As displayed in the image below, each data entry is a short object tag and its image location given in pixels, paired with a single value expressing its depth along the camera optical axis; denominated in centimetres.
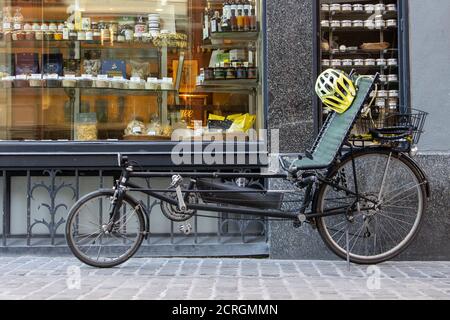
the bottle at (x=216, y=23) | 730
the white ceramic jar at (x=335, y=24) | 668
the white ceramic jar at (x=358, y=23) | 673
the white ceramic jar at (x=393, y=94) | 665
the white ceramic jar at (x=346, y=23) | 670
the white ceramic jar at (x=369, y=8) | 671
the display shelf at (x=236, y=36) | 709
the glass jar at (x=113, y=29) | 742
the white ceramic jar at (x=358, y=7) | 675
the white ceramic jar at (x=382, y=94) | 667
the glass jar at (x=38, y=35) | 732
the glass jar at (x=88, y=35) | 739
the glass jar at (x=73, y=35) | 736
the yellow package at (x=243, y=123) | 698
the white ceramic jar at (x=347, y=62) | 669
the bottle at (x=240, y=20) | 715
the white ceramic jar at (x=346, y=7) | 671
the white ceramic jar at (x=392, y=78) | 665
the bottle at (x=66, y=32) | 735
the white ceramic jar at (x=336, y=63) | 666
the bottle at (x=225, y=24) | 726
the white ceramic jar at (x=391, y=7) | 665
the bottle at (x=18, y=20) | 729
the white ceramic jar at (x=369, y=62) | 671
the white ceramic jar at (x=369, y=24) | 672
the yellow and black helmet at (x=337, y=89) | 563
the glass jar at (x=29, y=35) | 732
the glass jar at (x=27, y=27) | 731
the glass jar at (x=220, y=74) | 725
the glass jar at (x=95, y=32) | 740
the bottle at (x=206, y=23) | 734
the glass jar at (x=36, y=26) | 732
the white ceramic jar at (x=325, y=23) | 665
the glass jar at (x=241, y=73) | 715
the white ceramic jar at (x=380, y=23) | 670
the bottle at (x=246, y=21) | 712
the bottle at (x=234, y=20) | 719
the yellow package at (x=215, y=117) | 715
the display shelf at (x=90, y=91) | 723
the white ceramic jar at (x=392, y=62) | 665
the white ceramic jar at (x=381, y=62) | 669
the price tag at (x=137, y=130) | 706
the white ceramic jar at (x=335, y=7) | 669
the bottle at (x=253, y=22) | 706
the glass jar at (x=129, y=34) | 744
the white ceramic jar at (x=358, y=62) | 672
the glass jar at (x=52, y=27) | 732
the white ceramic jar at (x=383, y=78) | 668
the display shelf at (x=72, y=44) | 730
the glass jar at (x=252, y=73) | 705
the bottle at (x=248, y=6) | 710
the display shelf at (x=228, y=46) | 717
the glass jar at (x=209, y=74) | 727
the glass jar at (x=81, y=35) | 738
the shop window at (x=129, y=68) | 711
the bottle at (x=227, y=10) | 724
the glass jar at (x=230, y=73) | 720
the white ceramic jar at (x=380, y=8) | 669
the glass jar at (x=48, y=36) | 732
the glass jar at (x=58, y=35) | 733
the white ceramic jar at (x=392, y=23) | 666
